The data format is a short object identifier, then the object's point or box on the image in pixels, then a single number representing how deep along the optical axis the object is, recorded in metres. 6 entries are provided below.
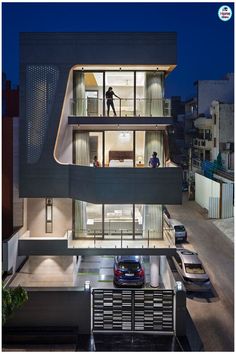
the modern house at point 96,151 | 8.12
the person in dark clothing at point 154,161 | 8.27
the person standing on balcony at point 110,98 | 8.66
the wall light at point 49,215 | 9.19
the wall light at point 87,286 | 7.62
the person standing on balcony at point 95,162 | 8.64
